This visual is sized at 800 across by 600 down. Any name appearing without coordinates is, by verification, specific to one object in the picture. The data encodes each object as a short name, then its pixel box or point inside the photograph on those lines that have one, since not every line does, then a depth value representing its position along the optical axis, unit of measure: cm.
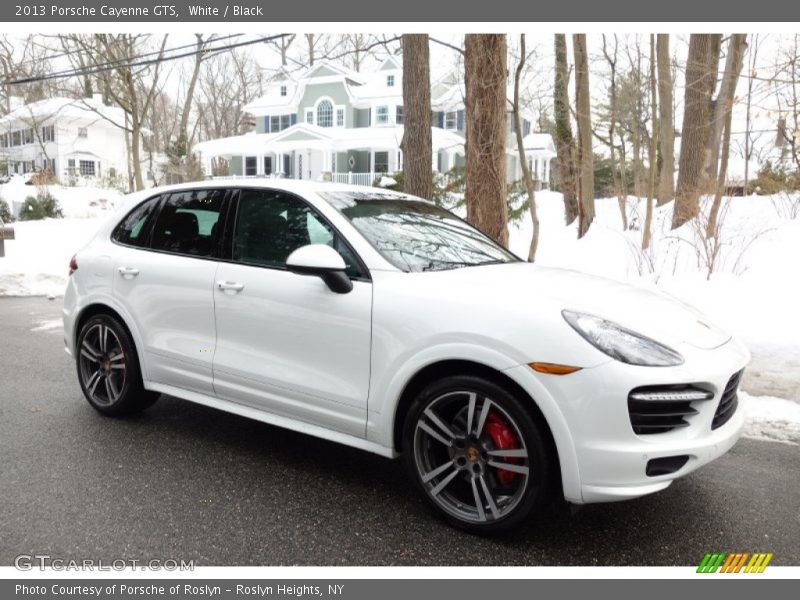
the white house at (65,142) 5028
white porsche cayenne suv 280
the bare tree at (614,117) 1516
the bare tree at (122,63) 2672
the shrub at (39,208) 2620
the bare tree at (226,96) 4866
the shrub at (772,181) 1341
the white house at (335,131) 3562
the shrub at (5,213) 2194
